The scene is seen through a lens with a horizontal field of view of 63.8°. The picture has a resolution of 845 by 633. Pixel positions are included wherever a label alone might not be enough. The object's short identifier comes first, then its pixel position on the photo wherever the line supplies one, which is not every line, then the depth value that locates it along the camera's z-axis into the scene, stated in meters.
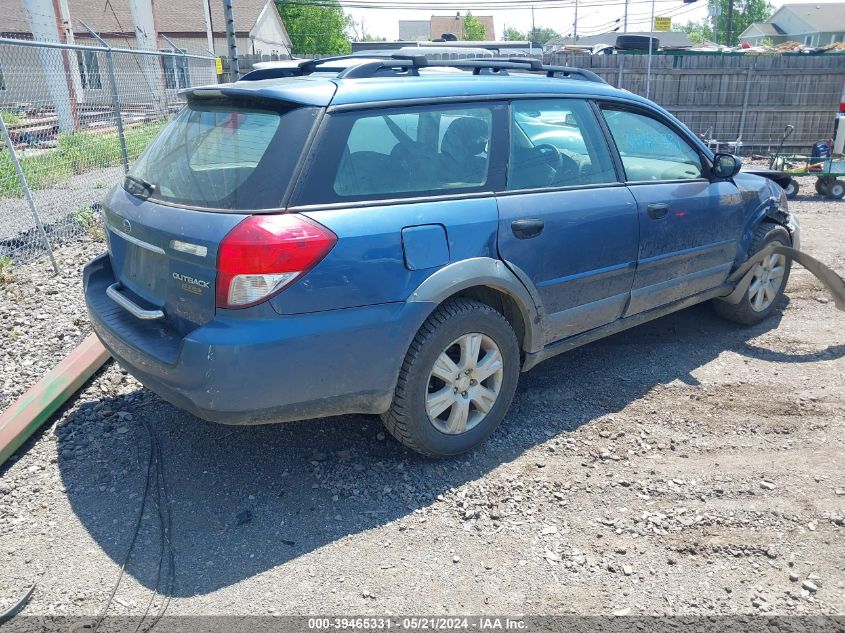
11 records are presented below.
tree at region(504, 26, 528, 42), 82.39
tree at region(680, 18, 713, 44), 70.78
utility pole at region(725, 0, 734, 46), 45.05
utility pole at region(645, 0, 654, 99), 14.83
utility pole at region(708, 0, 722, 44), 57.71
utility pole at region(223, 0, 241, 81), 8.85
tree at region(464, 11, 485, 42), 67.12
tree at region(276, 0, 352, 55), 50.34
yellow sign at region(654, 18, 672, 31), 17.58
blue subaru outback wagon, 2.77
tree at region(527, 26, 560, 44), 112.16
